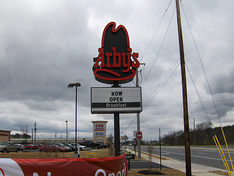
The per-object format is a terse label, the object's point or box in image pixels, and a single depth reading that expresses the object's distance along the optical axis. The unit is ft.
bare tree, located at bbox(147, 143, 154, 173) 47.75
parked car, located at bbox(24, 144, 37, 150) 150.50
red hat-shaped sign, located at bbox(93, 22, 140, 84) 39.81
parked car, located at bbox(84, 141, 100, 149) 165.93
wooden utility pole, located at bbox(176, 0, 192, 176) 34.82
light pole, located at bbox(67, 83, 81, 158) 79.69
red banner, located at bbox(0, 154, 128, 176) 16.56
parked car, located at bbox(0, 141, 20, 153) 98.48
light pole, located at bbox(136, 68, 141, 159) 88.07
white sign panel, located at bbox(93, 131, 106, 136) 175.83
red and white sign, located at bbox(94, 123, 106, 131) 174.09
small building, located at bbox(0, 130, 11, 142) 169.48
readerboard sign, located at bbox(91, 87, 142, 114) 38.75
